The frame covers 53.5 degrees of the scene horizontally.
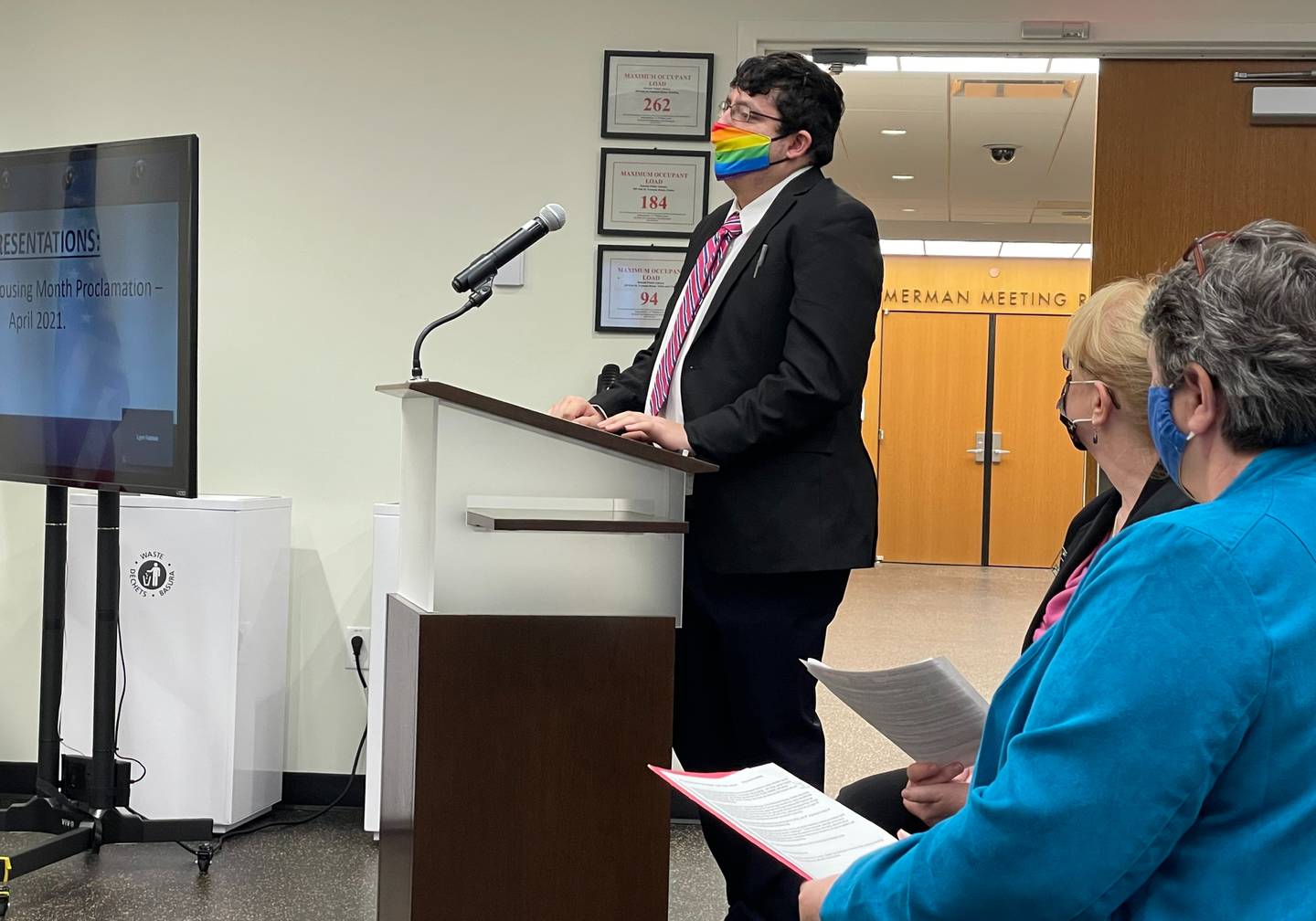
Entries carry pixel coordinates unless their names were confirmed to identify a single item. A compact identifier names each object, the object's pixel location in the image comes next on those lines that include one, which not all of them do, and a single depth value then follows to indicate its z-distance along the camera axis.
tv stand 3.03
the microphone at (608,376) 3.55
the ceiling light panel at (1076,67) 5.25
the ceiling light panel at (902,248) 11.77
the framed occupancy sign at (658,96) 3.60
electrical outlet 3.71
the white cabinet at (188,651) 3.38
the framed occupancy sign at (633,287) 3.62
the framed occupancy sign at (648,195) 3.61
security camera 7.70
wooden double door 12.03
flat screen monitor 2.91
